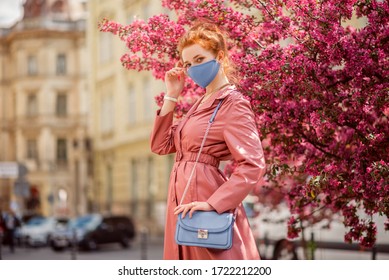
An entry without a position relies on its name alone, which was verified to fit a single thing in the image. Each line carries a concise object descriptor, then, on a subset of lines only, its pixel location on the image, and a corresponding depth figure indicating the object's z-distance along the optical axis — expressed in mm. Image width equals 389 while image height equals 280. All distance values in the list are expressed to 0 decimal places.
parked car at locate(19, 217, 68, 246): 26484
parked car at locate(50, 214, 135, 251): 23469
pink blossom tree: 5660
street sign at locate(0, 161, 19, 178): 17594
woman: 3746
